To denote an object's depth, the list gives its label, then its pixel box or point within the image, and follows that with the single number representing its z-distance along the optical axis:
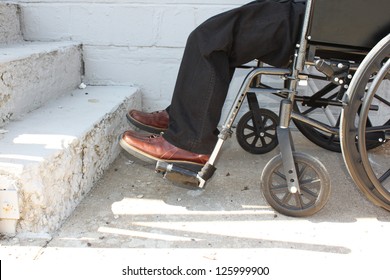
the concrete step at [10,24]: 2.01
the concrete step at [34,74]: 1.52
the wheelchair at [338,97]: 1.19
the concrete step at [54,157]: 1.21
